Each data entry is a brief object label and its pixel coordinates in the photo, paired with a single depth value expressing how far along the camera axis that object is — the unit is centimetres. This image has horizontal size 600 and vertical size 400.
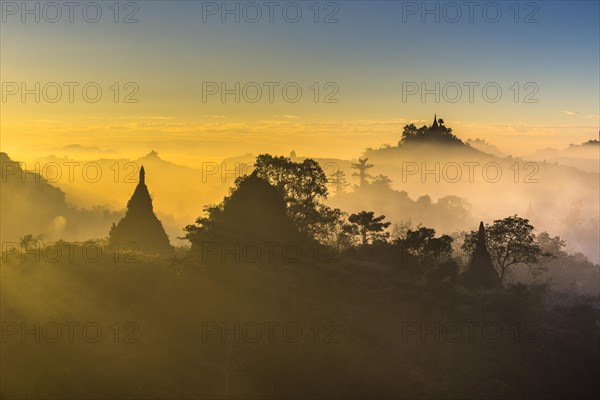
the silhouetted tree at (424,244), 5603
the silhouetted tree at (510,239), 6234
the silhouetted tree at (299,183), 6669
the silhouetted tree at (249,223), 4994
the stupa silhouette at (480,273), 5491
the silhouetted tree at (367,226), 6644
